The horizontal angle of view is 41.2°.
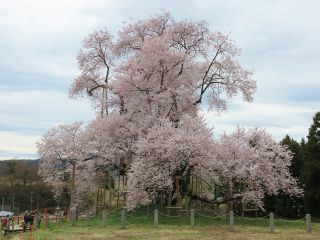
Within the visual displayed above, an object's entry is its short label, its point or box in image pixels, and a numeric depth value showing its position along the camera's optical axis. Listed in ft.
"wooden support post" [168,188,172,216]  85.35
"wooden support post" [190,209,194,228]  71.15
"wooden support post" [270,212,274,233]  67.54
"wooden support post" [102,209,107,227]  74.27
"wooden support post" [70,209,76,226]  82.45
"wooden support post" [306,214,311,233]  67.44
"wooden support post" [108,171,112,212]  100.87
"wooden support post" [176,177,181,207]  84.03
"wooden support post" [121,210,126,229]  71.72
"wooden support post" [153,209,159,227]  71.99
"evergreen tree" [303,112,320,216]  102.33
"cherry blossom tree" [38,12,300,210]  82.17
